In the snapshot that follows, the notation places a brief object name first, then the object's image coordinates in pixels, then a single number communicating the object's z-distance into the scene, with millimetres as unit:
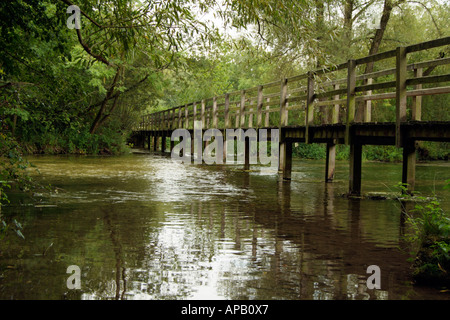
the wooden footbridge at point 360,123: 8383
